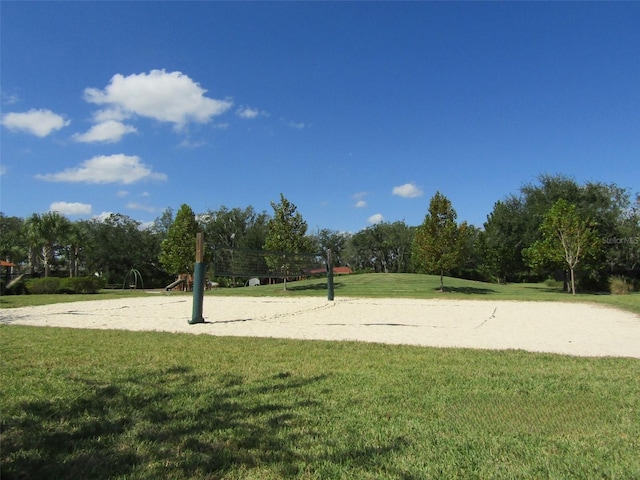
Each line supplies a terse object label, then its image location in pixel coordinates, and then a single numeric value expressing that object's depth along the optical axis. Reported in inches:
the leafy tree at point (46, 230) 1323.8
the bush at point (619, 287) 1050.5
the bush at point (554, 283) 1452.8
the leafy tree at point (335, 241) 2991.9
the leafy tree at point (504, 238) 1386.6
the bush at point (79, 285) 989.8
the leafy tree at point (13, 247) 1649.9
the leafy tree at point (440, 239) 870.4
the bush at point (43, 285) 957.8
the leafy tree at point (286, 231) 911.0
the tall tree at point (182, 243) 1060.5
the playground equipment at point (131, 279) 1908.8
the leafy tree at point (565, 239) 898.7
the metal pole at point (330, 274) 649.6
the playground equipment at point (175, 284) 1337.6
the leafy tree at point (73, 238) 1382.9
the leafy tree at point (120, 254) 2012.8
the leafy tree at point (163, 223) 2314.2
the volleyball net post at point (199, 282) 366.0
